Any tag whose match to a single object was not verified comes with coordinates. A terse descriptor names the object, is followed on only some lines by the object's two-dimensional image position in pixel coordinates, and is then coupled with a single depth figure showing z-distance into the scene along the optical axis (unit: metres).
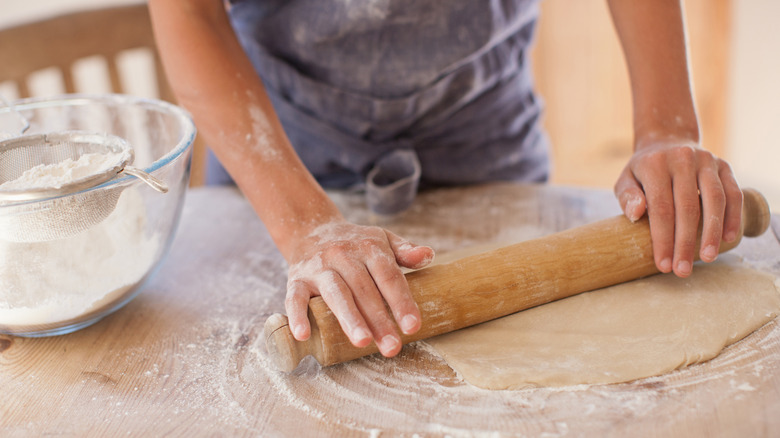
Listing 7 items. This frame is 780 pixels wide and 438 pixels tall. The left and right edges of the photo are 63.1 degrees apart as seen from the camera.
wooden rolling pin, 0.92
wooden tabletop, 0.82
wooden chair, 1.89
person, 1.00
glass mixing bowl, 0.96
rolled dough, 0.90
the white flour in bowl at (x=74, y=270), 0.96
